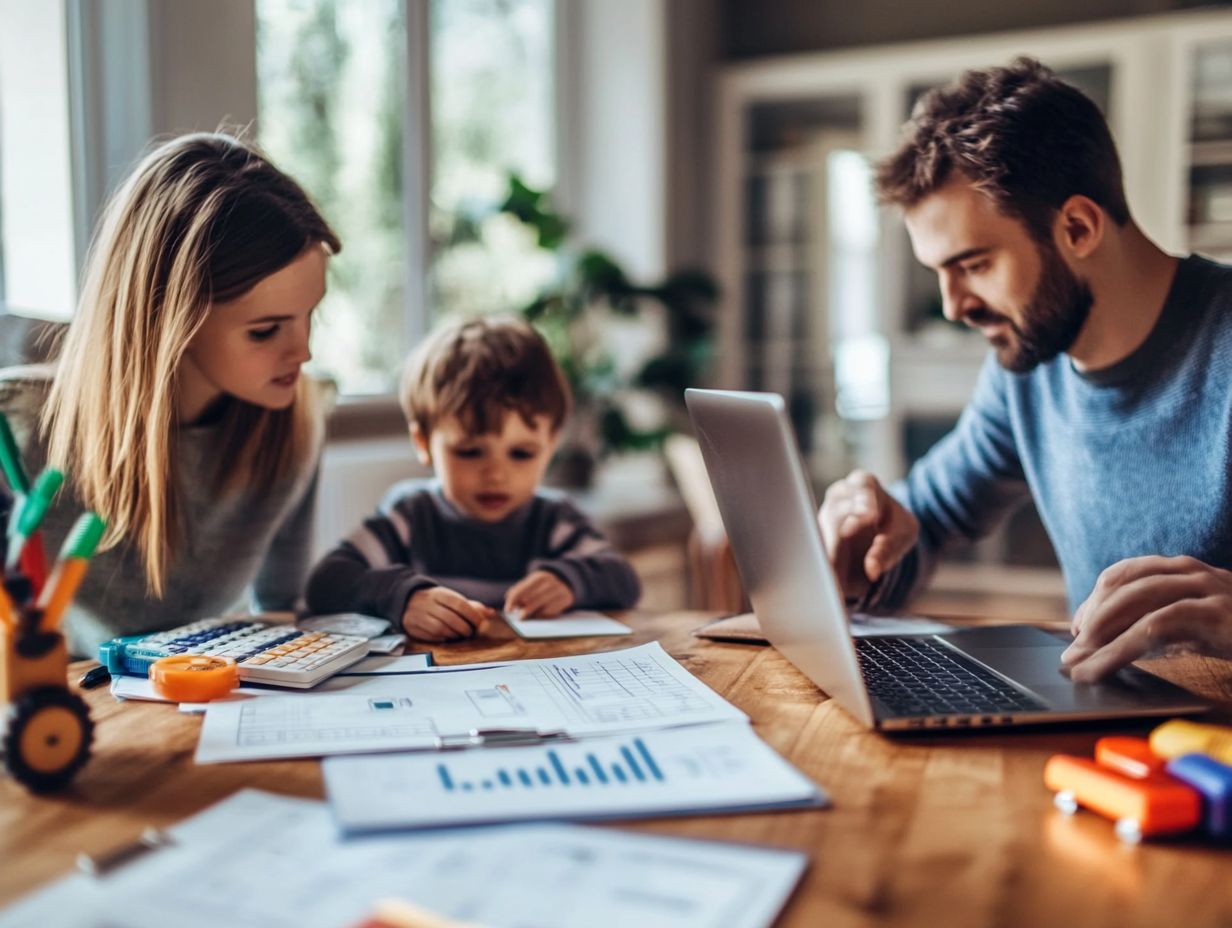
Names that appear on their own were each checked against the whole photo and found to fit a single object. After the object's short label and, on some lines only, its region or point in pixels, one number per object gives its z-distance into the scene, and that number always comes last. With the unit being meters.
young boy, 1.43
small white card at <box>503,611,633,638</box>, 1.23
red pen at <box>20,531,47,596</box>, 0.83
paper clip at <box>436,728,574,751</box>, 0.82
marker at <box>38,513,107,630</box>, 0.78
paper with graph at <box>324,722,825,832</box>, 0.70
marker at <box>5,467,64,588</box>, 0.80
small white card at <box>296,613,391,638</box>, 1.18
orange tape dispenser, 0.95
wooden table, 0.60
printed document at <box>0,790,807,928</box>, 0.57
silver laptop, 0.84
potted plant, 3.13
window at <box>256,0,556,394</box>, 2.90
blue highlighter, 0.67
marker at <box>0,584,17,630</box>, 0.79
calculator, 1.00
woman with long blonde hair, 1.21
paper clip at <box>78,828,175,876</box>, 0.62
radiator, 2.58
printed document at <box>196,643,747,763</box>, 0.84
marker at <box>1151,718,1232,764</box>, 0.75
